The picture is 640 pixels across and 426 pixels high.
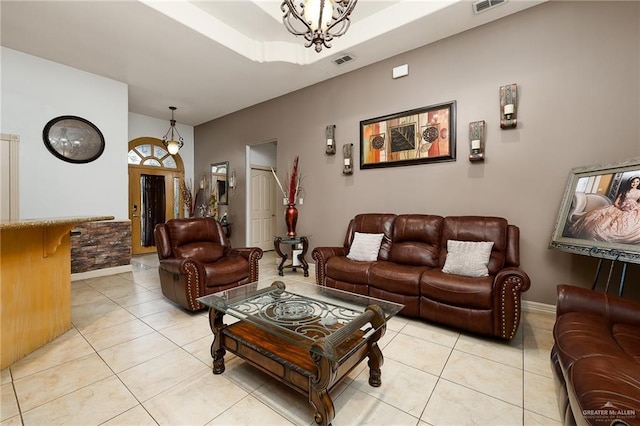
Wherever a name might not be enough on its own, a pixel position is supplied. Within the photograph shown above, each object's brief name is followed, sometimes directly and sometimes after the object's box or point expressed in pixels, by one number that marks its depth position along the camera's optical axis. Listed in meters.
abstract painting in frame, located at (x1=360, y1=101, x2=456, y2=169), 3.34
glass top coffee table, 1.35
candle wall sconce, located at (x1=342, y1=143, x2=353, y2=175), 4.15
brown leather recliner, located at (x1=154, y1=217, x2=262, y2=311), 2.77
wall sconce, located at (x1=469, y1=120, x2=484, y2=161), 3.07
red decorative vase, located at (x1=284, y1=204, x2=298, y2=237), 4.46
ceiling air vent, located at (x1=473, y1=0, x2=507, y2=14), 2.75
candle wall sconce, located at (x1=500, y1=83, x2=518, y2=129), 2.88
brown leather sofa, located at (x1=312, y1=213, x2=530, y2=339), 2.20
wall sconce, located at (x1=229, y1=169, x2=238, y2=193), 6.04
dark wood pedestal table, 4.27
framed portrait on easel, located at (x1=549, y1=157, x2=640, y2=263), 2.00
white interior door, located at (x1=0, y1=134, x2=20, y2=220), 3.59
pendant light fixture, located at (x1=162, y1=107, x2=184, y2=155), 5.36
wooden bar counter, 1.88
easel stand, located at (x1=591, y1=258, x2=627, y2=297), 1.99
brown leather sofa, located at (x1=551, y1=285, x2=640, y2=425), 0.92
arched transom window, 5.99
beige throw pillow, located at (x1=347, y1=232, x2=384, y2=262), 3.24
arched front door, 5.96
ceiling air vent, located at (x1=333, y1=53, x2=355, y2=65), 3.73
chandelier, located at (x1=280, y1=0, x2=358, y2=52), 1.93
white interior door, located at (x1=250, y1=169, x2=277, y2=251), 6.20
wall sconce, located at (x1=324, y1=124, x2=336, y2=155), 4.30
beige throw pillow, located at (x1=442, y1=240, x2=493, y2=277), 2.50
